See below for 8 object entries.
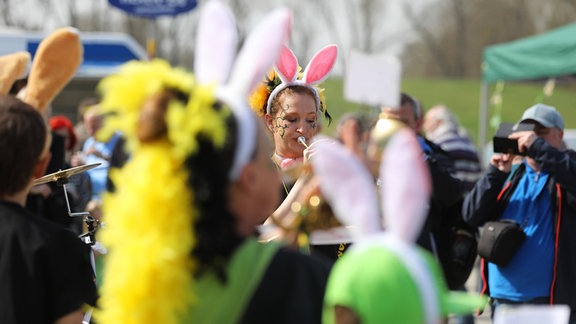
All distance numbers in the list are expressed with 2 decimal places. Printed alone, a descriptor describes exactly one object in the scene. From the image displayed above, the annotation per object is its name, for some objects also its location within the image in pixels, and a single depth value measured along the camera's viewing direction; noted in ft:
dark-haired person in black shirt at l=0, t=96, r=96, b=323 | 17.44
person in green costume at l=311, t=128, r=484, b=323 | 12.53
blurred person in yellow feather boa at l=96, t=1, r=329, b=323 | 13.01
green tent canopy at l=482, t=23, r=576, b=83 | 61.67
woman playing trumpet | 27.17
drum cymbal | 24.75
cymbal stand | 27.04
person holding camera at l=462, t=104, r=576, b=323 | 35.50
